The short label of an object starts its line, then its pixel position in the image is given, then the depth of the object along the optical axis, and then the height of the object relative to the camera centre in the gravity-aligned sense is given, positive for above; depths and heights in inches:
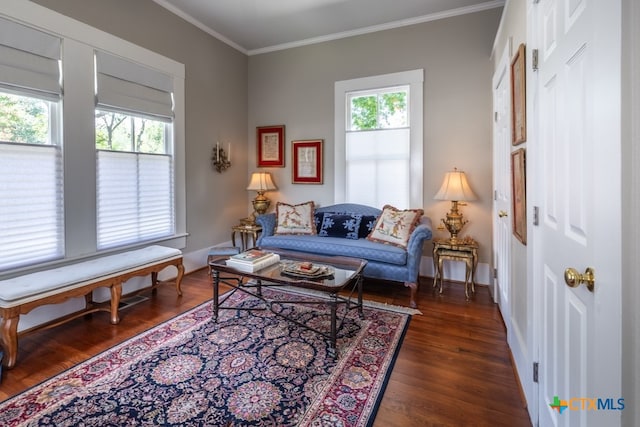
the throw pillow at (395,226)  133.2 -8.6
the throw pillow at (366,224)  151.0 -8.5
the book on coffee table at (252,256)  102.6 -16.6
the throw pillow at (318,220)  160.8 -6.8
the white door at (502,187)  96.8 +6.6
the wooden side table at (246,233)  173.2 -14.8
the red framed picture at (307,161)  177.9 +26.0
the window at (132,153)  121.2 +22.7
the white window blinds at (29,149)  95.2 +19.0
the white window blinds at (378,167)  159.3 +20.3
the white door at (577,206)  30.9 -0.1
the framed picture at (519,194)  72.4 +2.9
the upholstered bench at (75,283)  80.0 -22.1
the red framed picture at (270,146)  188.0 +37.0
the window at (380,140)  155.6 +34.0
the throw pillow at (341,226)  149.6 -9.3
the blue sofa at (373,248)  121.8 -17.8
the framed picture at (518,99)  71.8 +25.9
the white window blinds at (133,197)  122.9 +4.4
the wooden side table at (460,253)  128.7 -19.4
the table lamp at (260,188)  178.7 +10.6
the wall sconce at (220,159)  173.0 +26.7
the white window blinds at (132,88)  118.5 +48.8
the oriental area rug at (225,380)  63.6 -40.8
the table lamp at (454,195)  133.4 +4.8
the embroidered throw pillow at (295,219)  157.5 -6.2
